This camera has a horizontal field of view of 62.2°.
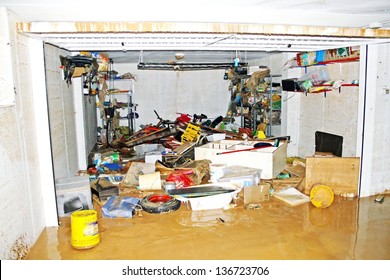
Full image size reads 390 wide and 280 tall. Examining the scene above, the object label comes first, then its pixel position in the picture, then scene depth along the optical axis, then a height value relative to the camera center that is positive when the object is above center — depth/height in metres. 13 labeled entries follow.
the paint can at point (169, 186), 4.74 -1.37
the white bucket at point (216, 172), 5.09 -1.27
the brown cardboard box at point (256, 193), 4.44 -1.43
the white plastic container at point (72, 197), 4.05 -1.30
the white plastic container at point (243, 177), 4.68 -1.27
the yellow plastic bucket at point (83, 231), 3.23 -1.37
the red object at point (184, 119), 8.60 -0.74
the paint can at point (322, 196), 4.32 -1.44
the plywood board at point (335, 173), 4.70 -1.23
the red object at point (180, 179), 4.82 -1.32
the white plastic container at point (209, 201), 4.18 -1.43
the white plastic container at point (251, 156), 5.25 -1.12
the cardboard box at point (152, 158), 6.04 -1.23
